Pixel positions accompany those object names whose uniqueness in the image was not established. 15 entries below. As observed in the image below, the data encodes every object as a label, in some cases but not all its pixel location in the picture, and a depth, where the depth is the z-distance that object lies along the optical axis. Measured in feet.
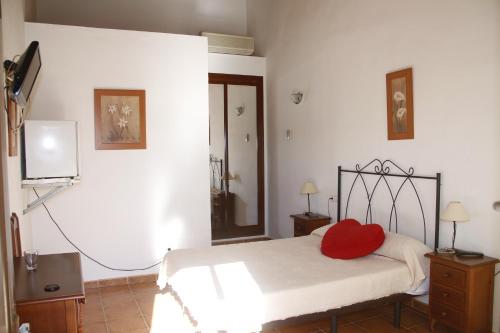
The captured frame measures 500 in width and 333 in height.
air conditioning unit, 18.07
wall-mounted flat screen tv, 6.45
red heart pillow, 10.36
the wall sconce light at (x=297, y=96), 16.14
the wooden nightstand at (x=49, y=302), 5.94
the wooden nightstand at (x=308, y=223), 14.46
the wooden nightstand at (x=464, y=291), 8.68
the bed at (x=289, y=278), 7.89
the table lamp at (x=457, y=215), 9.03
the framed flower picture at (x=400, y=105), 10.98
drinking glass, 7.30
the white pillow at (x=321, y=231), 12.61
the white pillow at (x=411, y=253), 9.64
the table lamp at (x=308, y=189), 14.87
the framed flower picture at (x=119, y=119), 13.25
